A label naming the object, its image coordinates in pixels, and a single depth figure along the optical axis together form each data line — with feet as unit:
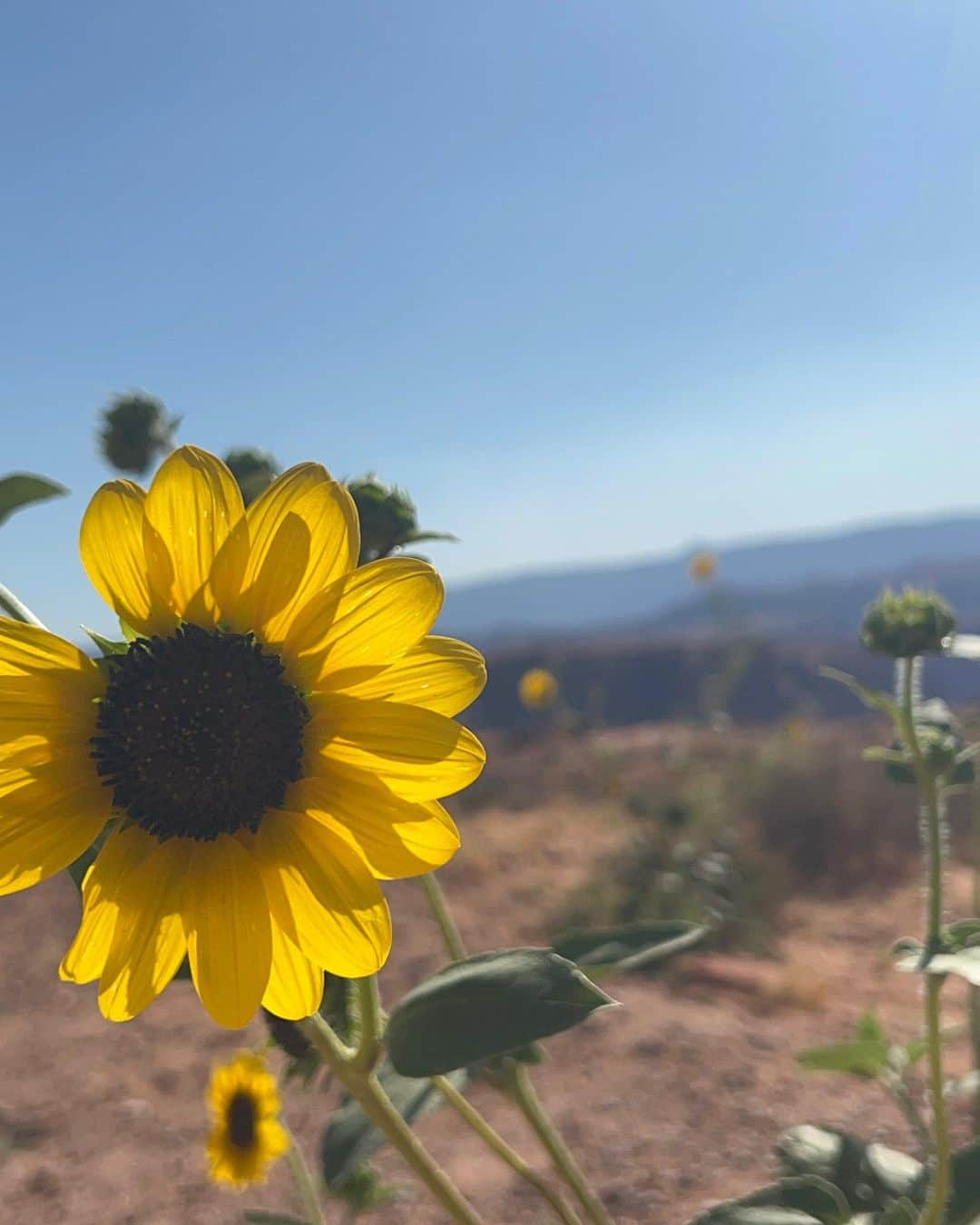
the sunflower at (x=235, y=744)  0.47
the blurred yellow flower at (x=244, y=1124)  1.09
